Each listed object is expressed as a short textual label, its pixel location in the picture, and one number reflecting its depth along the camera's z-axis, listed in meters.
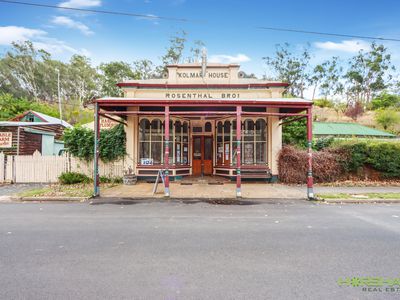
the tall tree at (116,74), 41.82
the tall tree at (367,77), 48.44
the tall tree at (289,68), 44.00
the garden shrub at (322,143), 13.88
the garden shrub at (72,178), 12.28
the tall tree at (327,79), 46.94
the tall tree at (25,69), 47.88
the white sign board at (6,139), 14.36
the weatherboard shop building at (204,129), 13.18
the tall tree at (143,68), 41.22
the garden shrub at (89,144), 13.12
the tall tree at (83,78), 54.38
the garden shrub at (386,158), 12.65
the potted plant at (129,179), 12.24
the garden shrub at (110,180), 13.02
